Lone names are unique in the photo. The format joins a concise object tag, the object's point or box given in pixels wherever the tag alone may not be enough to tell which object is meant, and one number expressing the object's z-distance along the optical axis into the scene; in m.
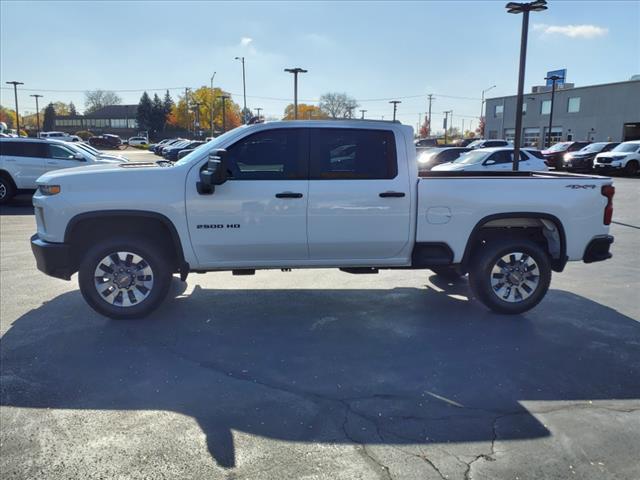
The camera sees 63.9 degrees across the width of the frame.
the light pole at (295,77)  31.43
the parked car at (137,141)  74.47
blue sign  70.56
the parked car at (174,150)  32.94
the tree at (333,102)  115.00
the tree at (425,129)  105.66
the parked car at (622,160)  26.22
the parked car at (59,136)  54.27
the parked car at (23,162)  14.02
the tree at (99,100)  144.12
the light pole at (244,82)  52.56
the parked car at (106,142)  66.12
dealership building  49.66
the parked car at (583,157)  28.91
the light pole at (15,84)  53.97
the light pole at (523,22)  13.99
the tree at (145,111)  102.88
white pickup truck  5.07
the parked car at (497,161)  17.66
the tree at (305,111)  117.44
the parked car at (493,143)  32.28
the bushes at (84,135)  83.86
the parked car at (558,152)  31.27
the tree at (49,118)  111.69
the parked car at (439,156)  21.19
